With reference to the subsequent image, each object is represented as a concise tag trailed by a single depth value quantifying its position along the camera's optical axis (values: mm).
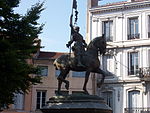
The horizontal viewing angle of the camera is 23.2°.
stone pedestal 9898
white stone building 29656
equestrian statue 10992
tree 11617
